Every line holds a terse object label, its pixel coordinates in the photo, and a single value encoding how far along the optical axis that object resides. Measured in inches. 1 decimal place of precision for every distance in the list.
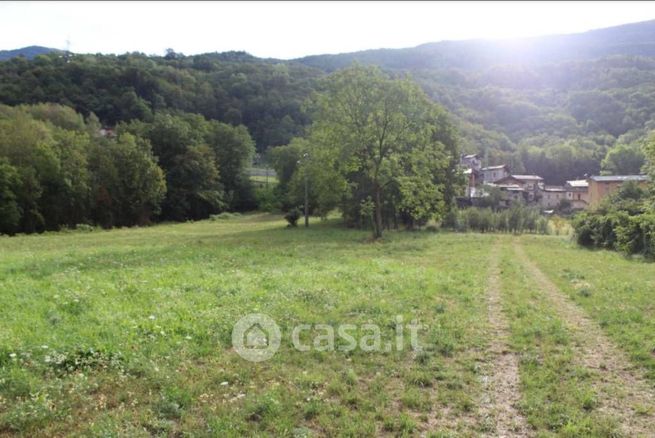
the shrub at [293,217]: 1942.4
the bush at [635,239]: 1165.7
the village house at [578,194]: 3795.0
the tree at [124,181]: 2221.9
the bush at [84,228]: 1830.5
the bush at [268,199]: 2987.2
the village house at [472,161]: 4832.7
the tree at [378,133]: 1322.6
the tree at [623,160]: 3843.5
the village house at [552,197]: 4062.5
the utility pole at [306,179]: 1698.3
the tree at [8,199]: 1707.7
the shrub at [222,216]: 2763.3
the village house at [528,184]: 4119.1
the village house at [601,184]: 2839.6
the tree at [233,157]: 3356.3
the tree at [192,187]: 2792.8
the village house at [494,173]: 4690.0
